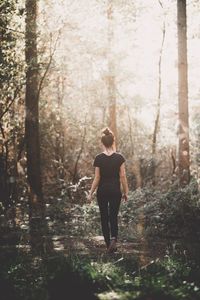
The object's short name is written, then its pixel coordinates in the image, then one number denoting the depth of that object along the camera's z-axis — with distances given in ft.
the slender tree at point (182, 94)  50.80
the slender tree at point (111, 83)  76.38
